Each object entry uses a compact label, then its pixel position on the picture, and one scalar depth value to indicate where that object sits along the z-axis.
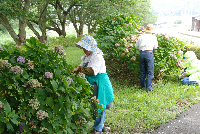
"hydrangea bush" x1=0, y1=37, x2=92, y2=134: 1.85
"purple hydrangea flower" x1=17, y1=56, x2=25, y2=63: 1.93
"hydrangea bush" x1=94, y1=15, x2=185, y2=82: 6.15
